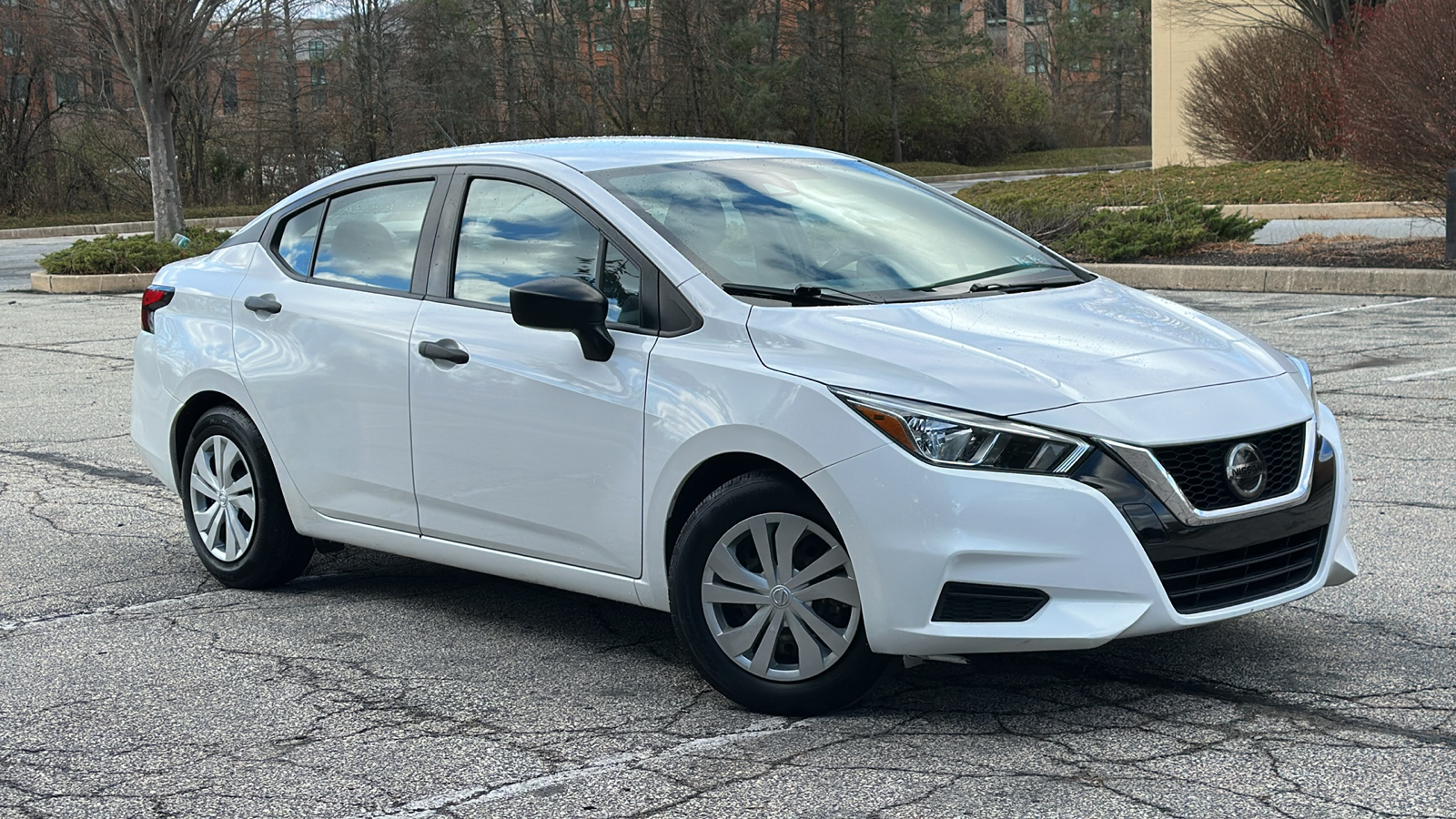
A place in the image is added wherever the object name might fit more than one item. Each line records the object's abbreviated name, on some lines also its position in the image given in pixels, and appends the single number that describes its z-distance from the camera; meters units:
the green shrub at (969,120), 58.03
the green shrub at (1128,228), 18.28
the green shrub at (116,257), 21.58
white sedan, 4.00
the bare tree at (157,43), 22.44
